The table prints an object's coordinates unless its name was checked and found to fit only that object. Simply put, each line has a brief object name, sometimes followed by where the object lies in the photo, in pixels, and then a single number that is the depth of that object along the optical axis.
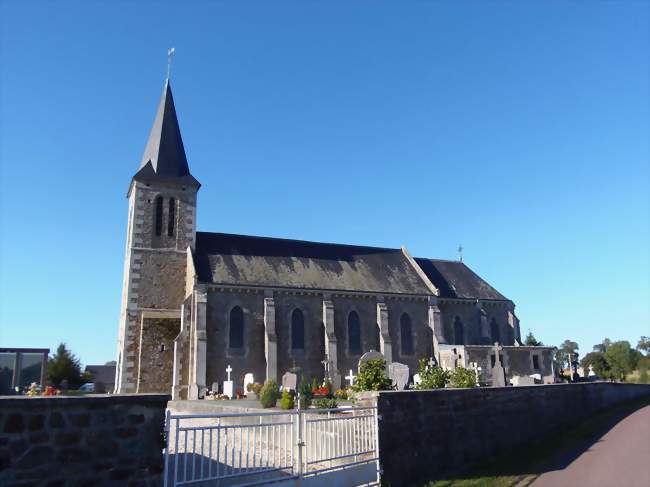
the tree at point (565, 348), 79.82
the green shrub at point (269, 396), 19.53
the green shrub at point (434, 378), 16.09
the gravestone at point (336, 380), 29.94
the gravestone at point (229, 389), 26.58
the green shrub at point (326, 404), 14.99
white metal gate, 8.63
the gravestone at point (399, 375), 16.80
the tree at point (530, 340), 51.91
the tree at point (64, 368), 48.81
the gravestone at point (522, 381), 24.23
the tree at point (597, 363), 55.31
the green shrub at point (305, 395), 16.11
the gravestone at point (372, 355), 25.65
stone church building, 28.83
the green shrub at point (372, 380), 15.19
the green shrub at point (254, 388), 26.04
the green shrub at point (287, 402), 17.34
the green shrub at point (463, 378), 15.85
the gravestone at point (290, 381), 23.66
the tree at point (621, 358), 60.50
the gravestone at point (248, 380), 27.69
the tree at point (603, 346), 86.59
